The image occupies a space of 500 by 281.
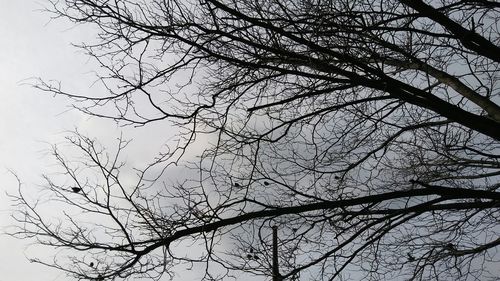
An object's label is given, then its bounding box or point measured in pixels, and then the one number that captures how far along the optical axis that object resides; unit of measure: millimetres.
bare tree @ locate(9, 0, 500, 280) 2928
